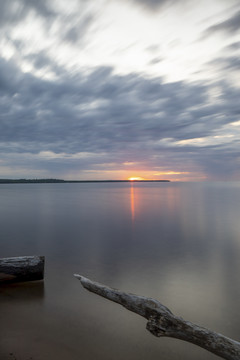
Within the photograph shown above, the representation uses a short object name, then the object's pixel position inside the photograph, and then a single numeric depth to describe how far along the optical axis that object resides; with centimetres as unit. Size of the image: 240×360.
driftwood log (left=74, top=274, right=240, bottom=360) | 372
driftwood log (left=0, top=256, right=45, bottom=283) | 756
